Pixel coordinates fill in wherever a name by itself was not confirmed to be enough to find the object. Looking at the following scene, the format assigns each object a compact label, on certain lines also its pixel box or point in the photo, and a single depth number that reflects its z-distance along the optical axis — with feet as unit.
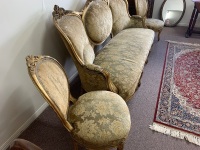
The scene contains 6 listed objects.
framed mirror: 12.99
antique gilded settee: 5.05
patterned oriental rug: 5.47
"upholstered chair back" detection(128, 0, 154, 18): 10.46
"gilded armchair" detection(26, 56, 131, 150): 3.46
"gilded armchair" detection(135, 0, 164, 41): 10.19
